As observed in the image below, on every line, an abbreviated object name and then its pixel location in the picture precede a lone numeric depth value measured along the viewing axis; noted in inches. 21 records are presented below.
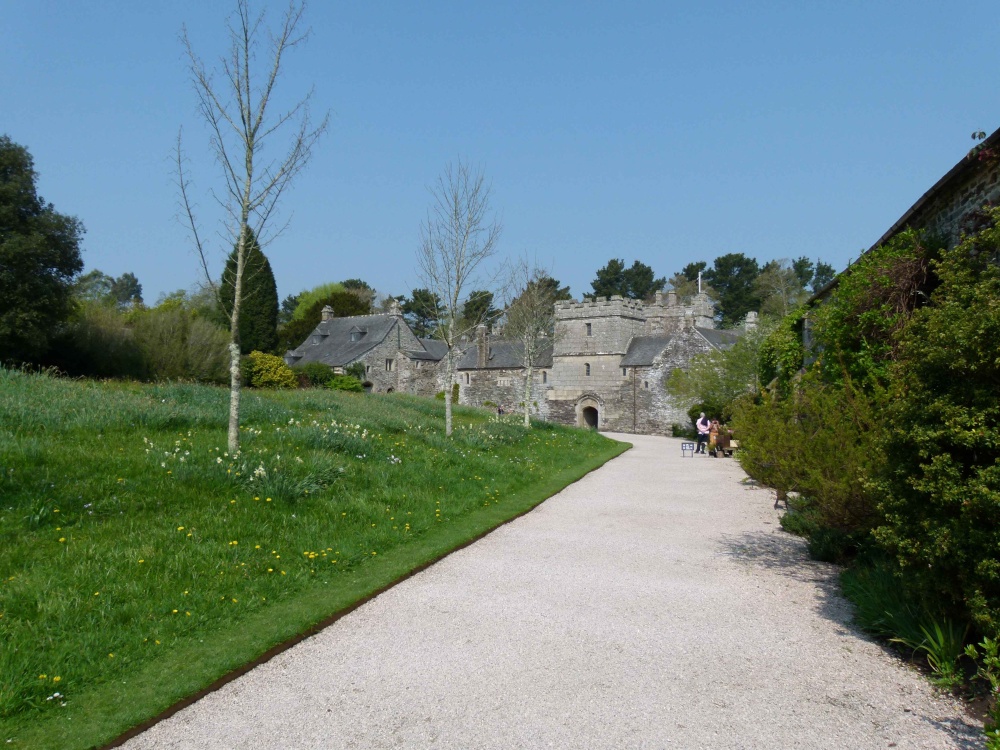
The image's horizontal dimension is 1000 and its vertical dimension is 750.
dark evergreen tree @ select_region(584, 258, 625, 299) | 3280.0
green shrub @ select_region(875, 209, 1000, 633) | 171.3
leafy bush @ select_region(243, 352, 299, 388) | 1392.7
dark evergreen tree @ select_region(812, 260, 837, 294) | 3051.2
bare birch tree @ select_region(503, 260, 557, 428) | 1056.8
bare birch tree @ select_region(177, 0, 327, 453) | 403.5
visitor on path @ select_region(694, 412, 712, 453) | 977.5
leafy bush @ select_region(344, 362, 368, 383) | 1958.7
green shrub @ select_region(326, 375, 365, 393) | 1652.3
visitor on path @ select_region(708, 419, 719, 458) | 941.2
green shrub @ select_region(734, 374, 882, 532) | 268.7
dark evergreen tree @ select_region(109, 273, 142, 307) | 4785.9
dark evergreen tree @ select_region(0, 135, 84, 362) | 859.4
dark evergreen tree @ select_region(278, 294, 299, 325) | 3590.1
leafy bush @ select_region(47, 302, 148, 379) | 942.4
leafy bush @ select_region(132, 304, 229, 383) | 1025.5
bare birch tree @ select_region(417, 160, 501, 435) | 759.1
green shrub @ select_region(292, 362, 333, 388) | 1766.7
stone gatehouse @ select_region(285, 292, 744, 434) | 1675.7
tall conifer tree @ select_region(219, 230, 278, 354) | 2020.2
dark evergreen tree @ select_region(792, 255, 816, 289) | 3088.1
